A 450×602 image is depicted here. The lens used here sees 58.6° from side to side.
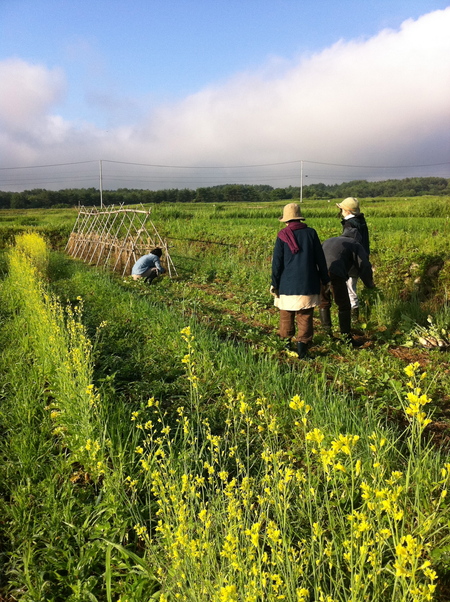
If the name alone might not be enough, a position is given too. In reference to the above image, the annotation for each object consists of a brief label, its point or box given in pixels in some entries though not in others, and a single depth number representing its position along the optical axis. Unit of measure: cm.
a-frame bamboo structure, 1311
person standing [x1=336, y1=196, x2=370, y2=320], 573
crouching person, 1064
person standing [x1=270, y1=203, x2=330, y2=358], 487
